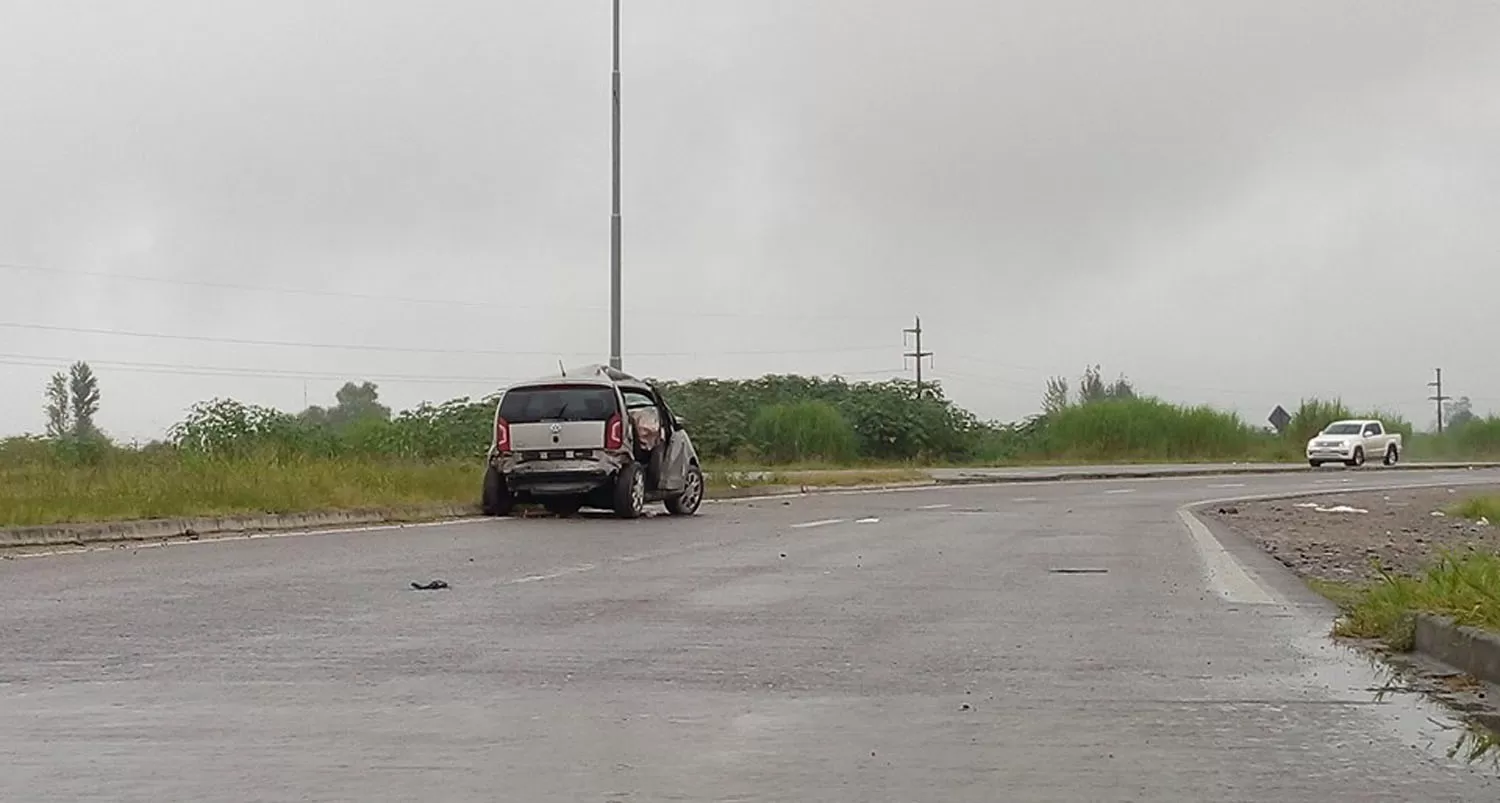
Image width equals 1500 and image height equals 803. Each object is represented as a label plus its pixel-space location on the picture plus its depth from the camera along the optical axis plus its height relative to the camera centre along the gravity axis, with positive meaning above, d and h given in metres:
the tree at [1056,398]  84.90 +3.98
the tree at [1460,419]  88.00 +2.61
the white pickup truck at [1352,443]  60.50 +1.00
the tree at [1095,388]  111.56 +5.35
